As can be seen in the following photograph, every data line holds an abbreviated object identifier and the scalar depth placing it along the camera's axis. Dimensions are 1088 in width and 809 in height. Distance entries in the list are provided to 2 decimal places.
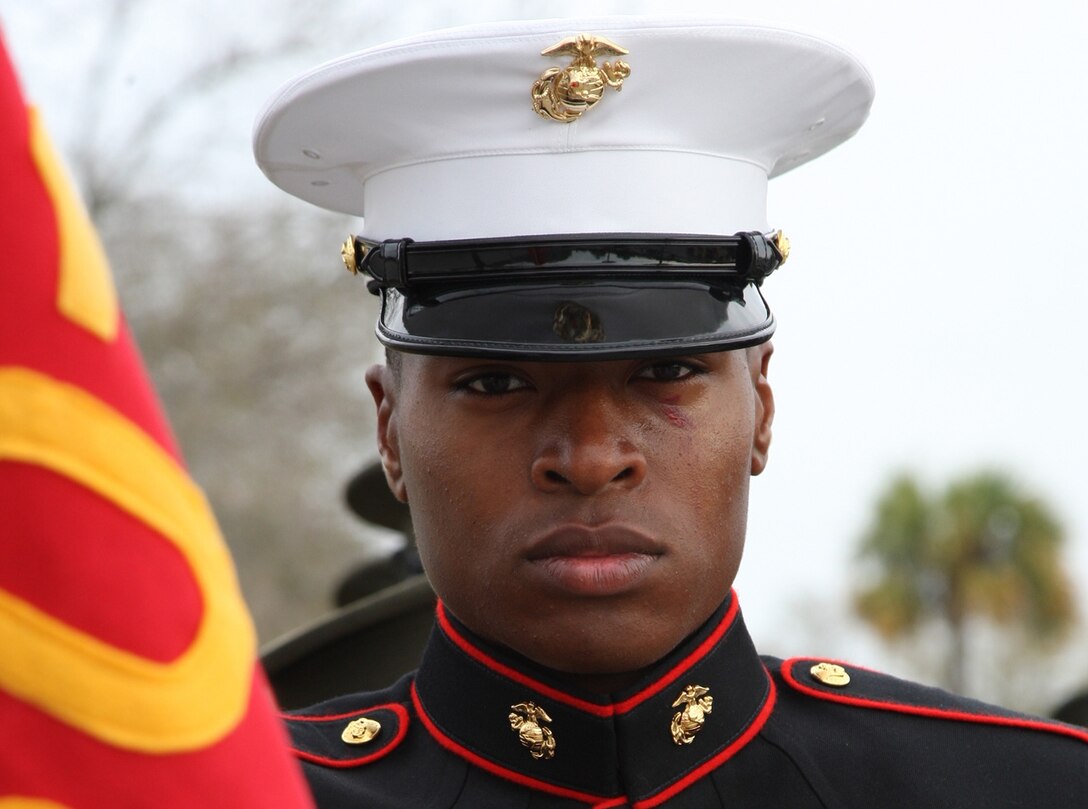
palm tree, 33.12
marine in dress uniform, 4.02
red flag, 2.10
